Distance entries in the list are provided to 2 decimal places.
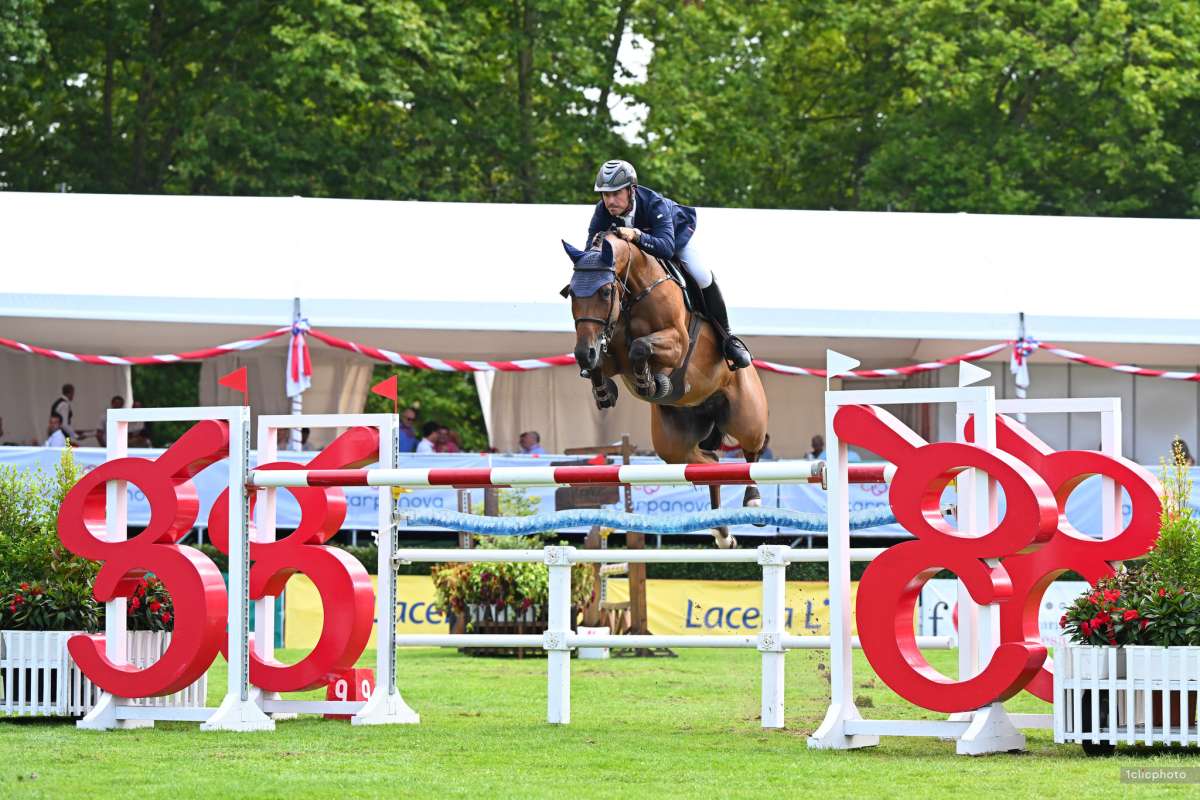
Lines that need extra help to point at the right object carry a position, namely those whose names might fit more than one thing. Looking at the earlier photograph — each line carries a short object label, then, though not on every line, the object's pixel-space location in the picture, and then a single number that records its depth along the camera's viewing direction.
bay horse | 15.89
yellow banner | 31.30
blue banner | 33.31
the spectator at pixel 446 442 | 38.81
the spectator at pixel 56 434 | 36.25
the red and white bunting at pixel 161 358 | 34.56
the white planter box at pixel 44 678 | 17.67
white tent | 35.19
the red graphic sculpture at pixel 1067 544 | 15.34
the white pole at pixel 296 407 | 34.03
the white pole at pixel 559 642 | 17.47
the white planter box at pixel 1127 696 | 14.12
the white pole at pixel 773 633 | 17.08
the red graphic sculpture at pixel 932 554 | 14.34
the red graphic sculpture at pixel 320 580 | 17.78
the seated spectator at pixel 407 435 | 39.12
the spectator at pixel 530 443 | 37.25
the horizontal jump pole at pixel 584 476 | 14.75
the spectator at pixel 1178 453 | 15.26
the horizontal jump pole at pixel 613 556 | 17.14
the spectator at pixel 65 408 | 39.03
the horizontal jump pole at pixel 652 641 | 16.70
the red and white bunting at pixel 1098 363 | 34.94
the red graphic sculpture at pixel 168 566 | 16.97
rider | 16.95
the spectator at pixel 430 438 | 37.44
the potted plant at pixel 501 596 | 29.14
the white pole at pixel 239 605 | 16.89
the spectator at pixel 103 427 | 38.25
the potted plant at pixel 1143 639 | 14.24
